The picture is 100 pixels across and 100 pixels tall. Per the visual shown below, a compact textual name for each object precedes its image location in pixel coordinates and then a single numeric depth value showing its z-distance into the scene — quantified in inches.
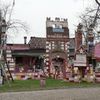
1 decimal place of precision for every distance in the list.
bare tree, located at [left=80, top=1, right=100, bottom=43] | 779.5
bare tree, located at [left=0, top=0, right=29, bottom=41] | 1197.2
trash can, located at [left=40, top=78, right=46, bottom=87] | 762.3
